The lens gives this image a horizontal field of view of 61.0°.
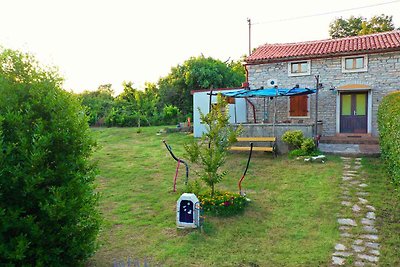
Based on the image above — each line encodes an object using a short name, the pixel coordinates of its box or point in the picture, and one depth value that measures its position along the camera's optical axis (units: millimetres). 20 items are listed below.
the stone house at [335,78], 14312
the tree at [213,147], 7314
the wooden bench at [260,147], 12152
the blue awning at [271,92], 13247
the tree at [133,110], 25281
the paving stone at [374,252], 5189
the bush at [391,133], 6195
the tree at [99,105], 27648
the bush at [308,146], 11766
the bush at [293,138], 12156
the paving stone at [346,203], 7216
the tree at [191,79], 27219
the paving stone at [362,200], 7324
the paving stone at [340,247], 5422
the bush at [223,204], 6938
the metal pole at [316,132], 13072
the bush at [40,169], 3756
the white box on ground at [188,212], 6258
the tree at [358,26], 28777
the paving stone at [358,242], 5569
